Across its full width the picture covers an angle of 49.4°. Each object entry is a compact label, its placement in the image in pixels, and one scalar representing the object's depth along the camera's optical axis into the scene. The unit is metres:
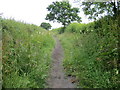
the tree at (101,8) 7.81
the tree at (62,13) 19.47
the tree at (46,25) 19.70
